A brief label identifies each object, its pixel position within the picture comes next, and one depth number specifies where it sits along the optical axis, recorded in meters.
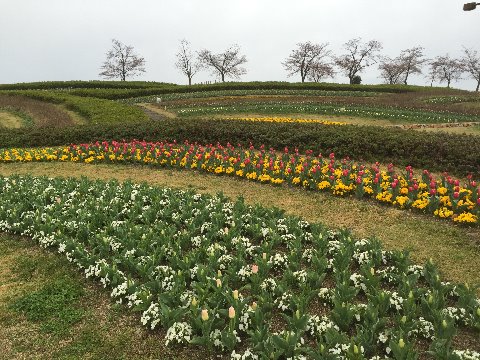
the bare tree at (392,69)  88.51
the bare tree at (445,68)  89.25
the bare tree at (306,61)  81.31
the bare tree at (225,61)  83.88
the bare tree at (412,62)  85.62
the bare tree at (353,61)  84.00
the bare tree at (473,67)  83.44
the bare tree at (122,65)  86.19
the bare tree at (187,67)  87.44
